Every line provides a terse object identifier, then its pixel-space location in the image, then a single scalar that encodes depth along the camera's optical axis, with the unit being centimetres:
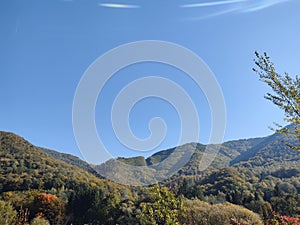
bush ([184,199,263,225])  2527
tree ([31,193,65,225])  3634
